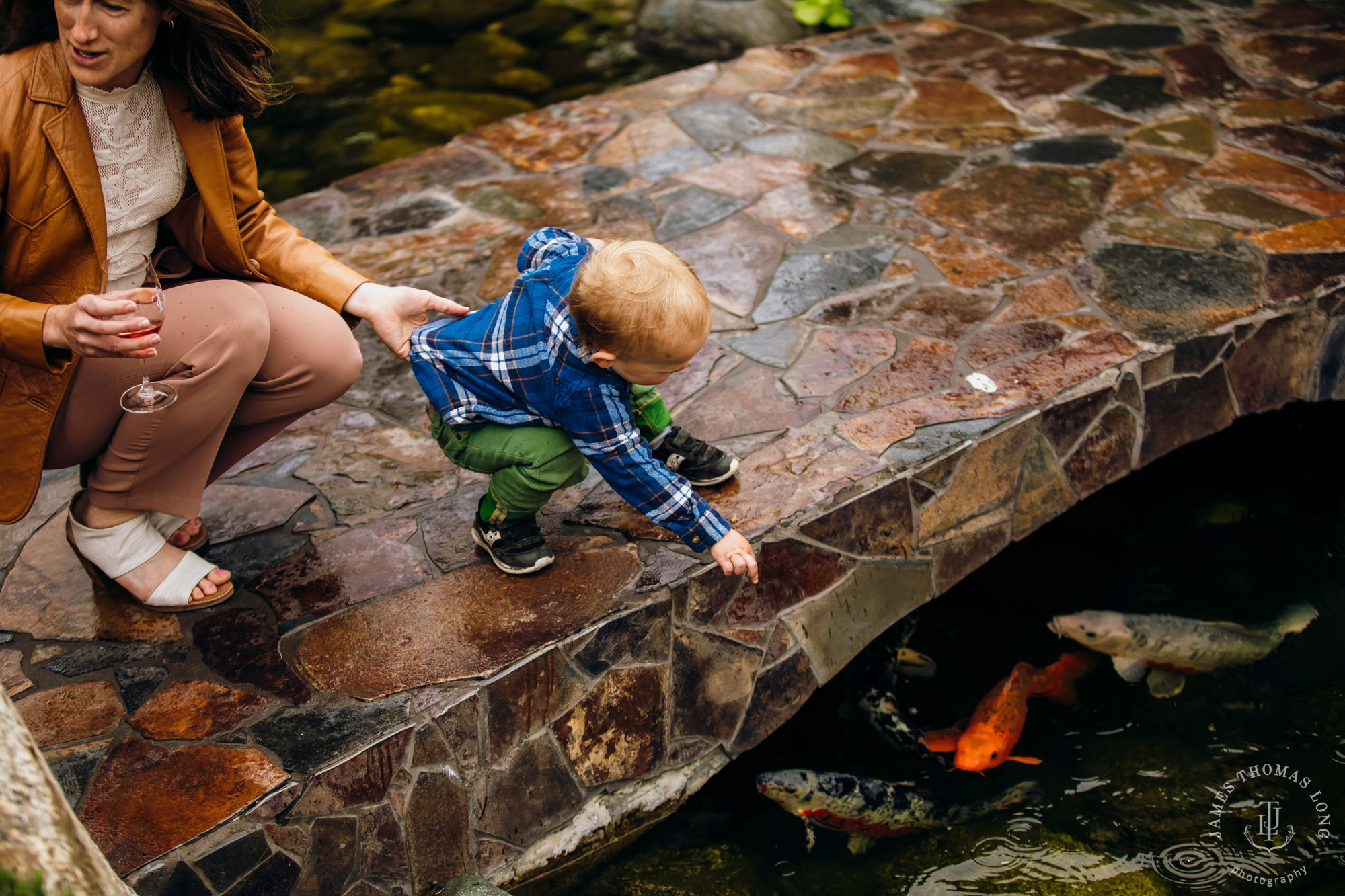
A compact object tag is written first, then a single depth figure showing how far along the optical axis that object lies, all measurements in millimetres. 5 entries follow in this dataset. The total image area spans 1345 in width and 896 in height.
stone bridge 2592
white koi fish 3803
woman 2209
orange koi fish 3500
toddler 2322
